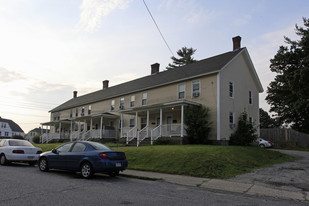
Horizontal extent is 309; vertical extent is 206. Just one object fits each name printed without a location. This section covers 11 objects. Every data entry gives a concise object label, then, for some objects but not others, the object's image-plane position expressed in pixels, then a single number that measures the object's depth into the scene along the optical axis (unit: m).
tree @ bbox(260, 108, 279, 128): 71.62
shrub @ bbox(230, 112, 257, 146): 20.19
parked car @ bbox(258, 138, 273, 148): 26.67
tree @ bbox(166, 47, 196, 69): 57.36
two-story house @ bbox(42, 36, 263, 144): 19.86
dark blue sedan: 9.03
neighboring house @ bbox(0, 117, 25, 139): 76.39
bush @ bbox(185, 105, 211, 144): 18.94
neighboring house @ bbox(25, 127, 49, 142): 50.02
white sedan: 12.48
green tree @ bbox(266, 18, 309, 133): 29.83
